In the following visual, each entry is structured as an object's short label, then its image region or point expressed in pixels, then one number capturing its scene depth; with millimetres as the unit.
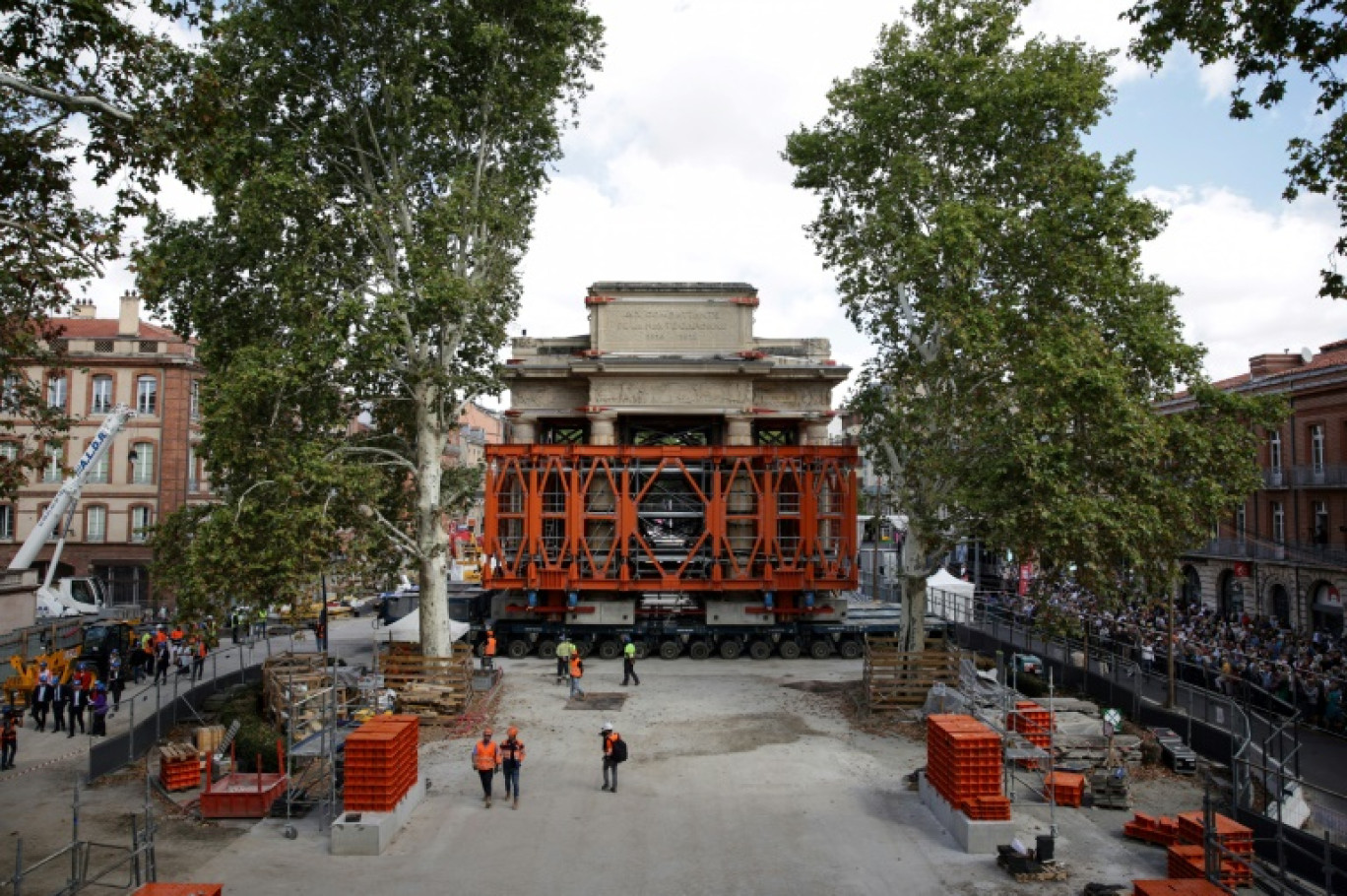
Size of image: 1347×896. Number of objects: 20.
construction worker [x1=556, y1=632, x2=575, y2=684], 28767
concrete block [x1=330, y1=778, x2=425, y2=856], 15484
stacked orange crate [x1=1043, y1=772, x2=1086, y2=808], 18375
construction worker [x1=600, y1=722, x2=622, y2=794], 18580
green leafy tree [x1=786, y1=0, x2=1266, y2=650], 23109
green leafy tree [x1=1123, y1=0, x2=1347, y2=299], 12422
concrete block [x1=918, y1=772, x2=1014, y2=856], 15508
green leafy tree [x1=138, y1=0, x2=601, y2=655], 24469
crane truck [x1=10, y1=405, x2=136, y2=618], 40250
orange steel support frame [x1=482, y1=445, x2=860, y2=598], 34312
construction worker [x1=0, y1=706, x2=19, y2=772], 21039
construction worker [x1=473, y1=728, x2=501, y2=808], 17812
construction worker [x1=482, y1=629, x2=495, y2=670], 29000
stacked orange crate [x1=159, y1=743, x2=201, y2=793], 19125
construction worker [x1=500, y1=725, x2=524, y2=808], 17859
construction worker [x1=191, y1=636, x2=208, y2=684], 24922
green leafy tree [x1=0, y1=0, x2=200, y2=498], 12617
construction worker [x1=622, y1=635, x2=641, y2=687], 28984
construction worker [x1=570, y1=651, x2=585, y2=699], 27586
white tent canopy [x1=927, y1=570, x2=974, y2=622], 40812
